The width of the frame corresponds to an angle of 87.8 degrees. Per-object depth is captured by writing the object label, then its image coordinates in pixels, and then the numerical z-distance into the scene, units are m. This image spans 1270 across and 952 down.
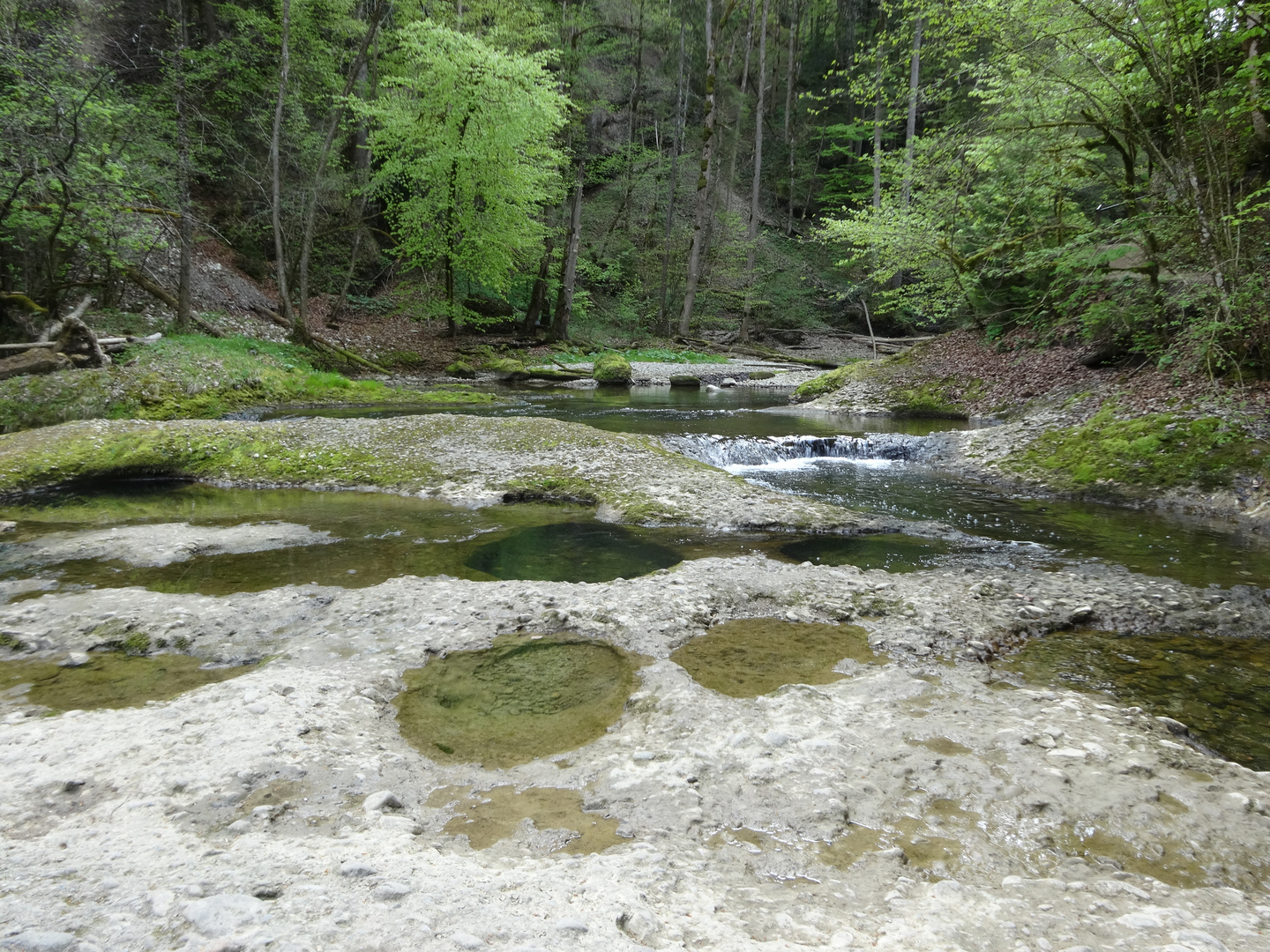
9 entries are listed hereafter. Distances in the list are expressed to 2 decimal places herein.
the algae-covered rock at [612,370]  21.34
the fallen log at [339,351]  19.48
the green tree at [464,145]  20.27
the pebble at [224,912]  1.92
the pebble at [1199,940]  2.01
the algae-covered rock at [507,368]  21.00
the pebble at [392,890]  2.13
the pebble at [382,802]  2.76
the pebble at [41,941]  1.78
